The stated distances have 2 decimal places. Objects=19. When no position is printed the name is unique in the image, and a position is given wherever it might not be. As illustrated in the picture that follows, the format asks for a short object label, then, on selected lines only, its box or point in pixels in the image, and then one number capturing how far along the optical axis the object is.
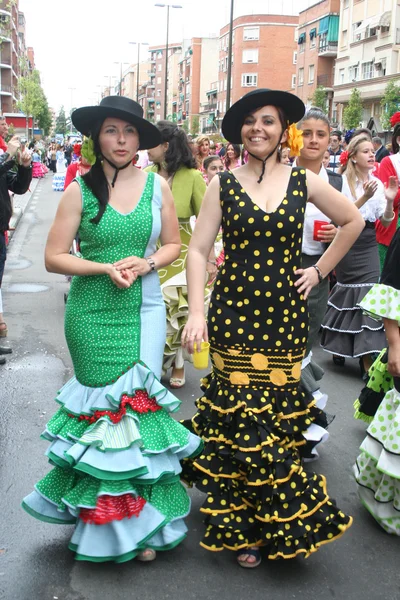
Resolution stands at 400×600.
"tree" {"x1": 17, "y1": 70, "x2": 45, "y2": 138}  77.93
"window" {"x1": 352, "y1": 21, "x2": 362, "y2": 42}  56.90
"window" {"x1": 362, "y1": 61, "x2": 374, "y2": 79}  55.77
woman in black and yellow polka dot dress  3.53
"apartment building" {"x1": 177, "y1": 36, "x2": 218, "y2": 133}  120.38
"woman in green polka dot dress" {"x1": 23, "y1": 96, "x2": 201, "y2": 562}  3.52
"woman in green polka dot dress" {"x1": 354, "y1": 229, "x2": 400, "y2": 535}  3.96
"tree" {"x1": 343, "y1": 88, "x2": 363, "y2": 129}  51.25
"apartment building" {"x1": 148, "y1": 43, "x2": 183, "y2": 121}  148.12
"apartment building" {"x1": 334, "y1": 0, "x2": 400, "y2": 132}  51.66
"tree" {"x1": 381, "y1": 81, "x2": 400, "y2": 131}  40.66
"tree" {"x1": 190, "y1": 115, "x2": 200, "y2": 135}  107.12
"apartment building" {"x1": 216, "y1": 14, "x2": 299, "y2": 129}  88.62
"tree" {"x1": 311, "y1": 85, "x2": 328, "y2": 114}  60.72
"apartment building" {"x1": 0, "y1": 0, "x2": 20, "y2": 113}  98.19
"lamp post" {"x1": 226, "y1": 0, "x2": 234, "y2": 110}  23.84
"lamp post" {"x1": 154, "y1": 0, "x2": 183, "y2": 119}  45.48
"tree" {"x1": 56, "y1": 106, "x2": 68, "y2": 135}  135.00
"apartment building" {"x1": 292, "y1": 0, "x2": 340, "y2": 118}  65.31
